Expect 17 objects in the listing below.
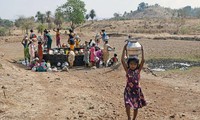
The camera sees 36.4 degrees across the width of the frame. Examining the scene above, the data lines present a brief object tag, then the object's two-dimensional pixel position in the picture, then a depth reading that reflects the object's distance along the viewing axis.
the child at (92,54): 14.54
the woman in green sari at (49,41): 16.16
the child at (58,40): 19.21
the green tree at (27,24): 44.83
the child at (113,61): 14.97
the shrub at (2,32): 41.97
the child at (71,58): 14.57
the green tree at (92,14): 79.03
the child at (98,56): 14.86
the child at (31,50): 14.99
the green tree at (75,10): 44.09
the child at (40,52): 14.80
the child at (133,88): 5.88
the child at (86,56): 14.70
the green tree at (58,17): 47.06
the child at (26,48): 15.23
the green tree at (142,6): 144.69
